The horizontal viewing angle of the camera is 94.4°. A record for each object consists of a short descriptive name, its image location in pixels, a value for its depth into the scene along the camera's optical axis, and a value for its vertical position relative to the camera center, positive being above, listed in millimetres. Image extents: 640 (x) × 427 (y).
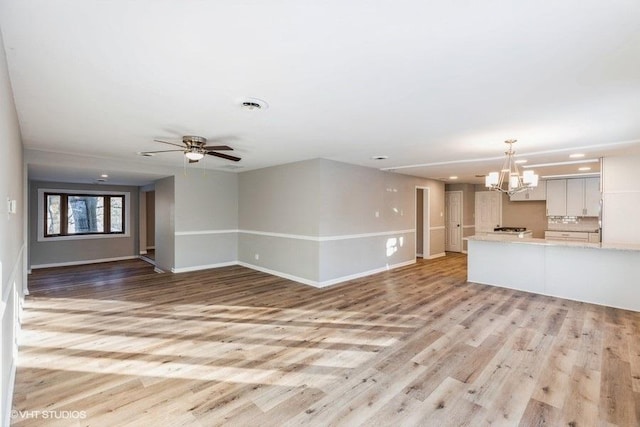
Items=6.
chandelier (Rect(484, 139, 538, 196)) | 4180 +446
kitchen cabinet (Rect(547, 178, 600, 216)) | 7082 +348
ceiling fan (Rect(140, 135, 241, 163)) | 3799 +846
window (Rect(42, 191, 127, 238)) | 7755 -69
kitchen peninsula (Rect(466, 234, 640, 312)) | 4184 -925
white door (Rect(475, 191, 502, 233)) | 9258 -6
